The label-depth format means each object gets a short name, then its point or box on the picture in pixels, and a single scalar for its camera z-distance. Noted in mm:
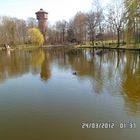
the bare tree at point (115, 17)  26211
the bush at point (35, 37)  40452
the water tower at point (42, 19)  51107
